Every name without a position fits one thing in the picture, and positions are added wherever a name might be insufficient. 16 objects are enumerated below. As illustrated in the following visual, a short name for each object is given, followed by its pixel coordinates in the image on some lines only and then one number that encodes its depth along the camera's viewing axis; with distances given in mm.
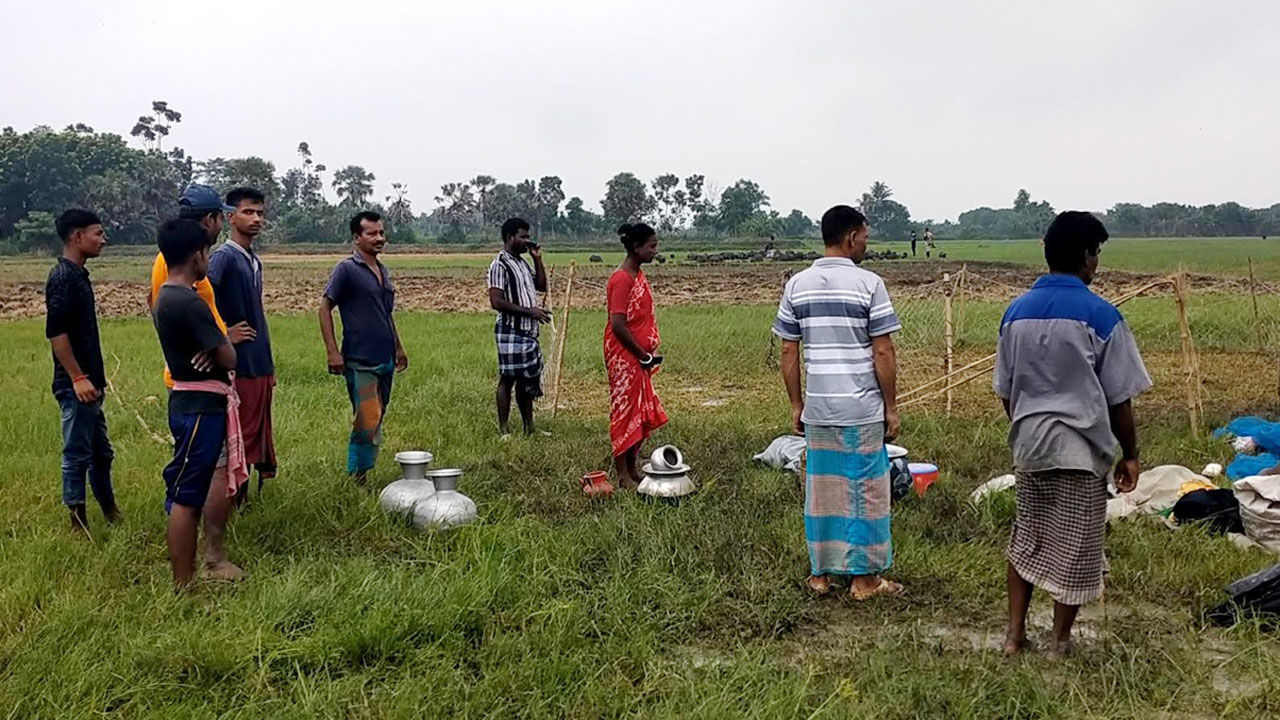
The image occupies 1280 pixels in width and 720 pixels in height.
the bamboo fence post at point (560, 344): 7760
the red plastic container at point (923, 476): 5148
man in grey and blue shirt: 3002
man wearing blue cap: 3793
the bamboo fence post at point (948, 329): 7523
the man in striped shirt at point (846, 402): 3646
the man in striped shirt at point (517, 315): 6363
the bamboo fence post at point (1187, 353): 6259
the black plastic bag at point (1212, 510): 4285
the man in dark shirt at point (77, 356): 4309
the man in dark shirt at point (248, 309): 4441
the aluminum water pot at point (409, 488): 4508
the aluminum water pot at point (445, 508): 4371
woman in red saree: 5078
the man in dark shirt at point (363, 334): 5164
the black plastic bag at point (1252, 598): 3320
